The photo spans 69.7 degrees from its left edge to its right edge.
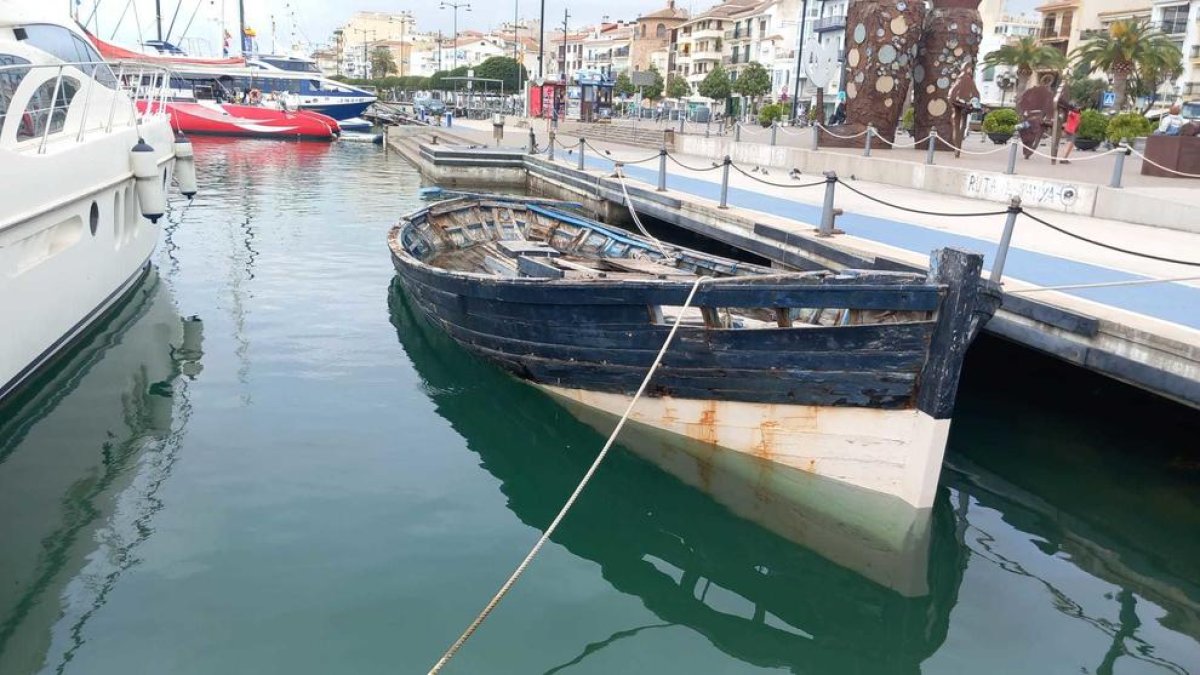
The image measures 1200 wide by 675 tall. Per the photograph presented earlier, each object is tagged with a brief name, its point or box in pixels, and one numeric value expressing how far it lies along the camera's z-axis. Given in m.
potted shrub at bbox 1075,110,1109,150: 23.03
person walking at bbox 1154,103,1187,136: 24.78
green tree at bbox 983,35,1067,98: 40.28
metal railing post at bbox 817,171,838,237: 10.26
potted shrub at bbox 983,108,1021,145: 25.27
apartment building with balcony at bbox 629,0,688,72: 91.00
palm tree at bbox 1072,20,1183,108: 33.81
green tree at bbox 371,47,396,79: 121.81
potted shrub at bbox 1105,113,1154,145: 20.05
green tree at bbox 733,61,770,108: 59.38
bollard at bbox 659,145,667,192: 15.30
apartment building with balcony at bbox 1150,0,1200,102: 46.09
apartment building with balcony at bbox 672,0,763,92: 79.06
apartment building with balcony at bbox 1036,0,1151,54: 53.72
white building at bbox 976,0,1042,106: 60.31
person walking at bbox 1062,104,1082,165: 18.91
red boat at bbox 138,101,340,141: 40.47
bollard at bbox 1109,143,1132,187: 12.25
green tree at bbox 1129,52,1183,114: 34.28
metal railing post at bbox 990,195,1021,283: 7.23
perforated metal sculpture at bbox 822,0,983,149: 18.42
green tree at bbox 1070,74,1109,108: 41.94
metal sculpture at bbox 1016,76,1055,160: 17.84
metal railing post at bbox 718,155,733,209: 12.89
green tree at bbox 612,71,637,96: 74.88
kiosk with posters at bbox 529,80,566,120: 37.72
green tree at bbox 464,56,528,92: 83.56
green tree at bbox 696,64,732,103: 59.38
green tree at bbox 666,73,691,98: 73.44
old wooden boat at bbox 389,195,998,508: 5.75
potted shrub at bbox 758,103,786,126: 32.85
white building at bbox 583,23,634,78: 98.25
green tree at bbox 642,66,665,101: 67.44
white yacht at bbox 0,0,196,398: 7.11
